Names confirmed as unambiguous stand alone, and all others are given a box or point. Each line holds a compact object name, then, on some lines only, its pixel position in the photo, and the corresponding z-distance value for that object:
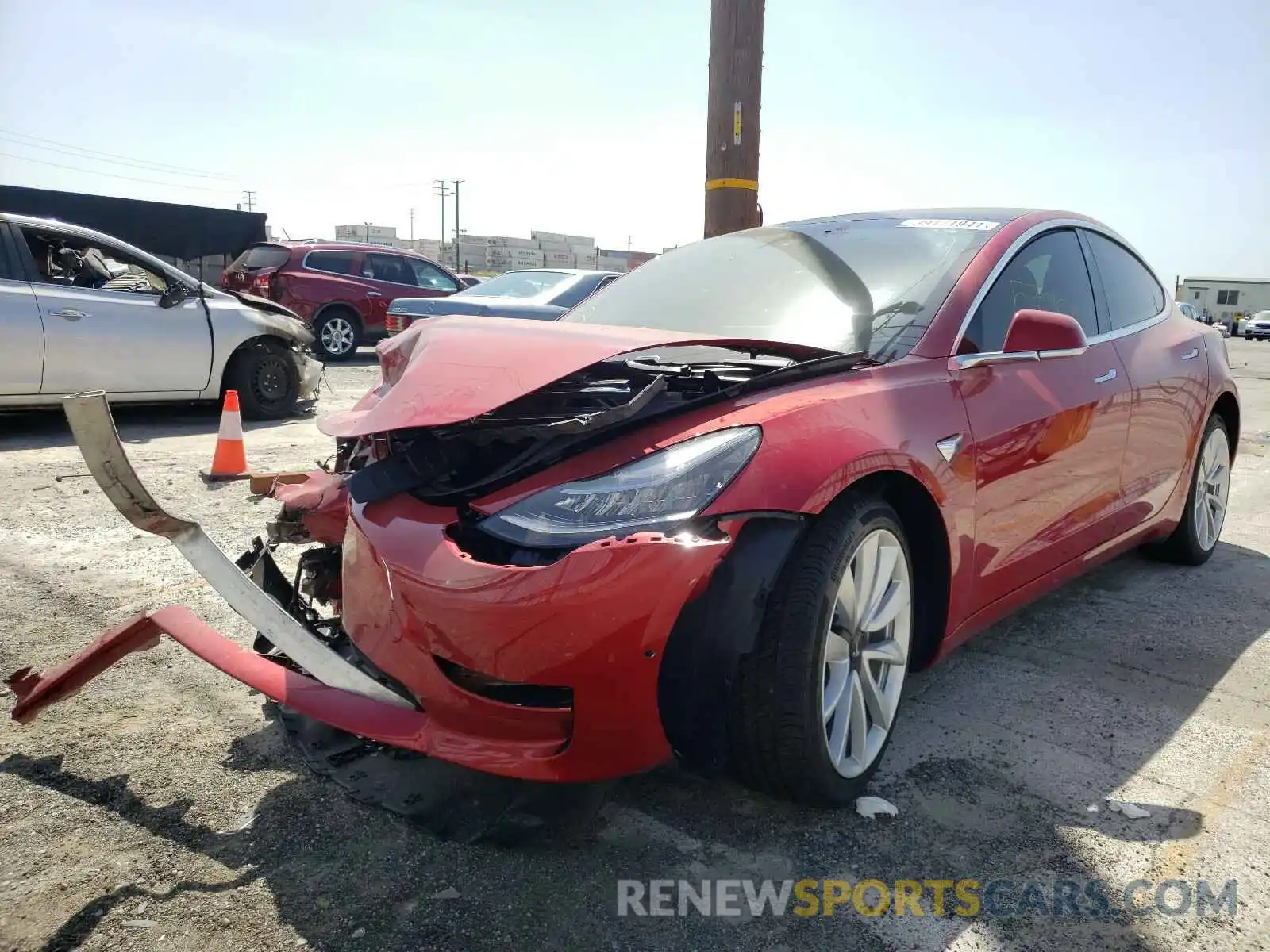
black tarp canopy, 14.33
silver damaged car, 6.41
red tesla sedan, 1.85
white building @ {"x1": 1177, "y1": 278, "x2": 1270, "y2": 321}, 67.31
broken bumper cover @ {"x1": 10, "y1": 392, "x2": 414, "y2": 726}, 1.83
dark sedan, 7.93
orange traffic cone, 5.55
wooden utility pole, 5.44
